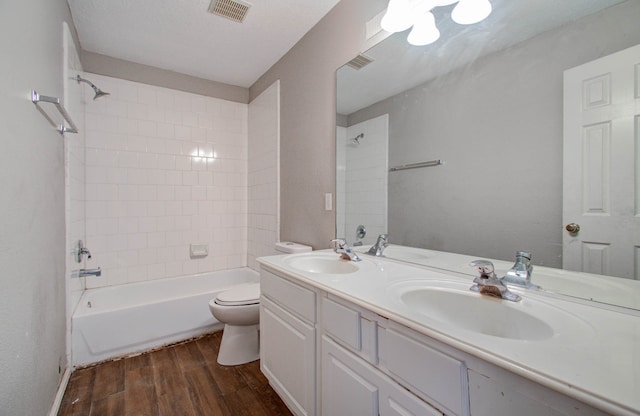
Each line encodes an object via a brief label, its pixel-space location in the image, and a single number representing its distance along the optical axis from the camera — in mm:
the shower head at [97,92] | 2006
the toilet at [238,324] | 1829
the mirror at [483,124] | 885
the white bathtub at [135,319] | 1843
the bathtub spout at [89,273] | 1940
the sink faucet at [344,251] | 1475
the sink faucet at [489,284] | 850
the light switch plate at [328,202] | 1865
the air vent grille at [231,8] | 1745
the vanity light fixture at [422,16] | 1131
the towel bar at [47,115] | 1075
